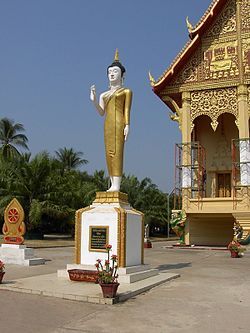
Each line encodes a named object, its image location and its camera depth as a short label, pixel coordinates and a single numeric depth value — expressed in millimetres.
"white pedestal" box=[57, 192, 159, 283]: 7941
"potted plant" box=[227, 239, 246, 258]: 14719
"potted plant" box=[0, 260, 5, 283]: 7434
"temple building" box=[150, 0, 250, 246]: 19766
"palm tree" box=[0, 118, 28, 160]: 36469
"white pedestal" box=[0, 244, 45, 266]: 11445
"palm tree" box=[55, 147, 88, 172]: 43250
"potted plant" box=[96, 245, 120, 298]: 6102
